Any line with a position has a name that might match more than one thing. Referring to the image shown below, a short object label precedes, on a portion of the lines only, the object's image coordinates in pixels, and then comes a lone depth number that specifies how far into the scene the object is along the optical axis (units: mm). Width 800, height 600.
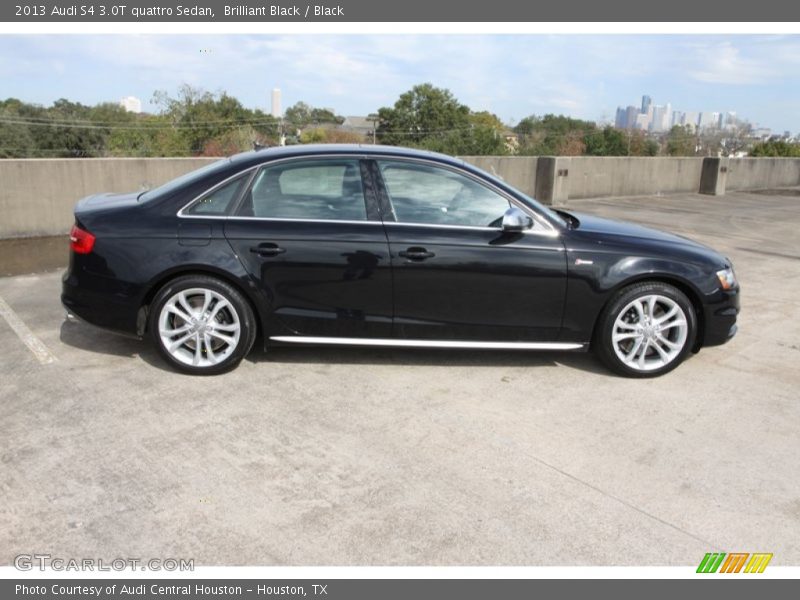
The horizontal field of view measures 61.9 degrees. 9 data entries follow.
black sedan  4469
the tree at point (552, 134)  62688
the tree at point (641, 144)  61094
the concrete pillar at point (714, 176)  20109
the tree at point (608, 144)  62250
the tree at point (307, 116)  108500
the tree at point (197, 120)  57312
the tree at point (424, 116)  89188
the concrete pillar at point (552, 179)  15227
